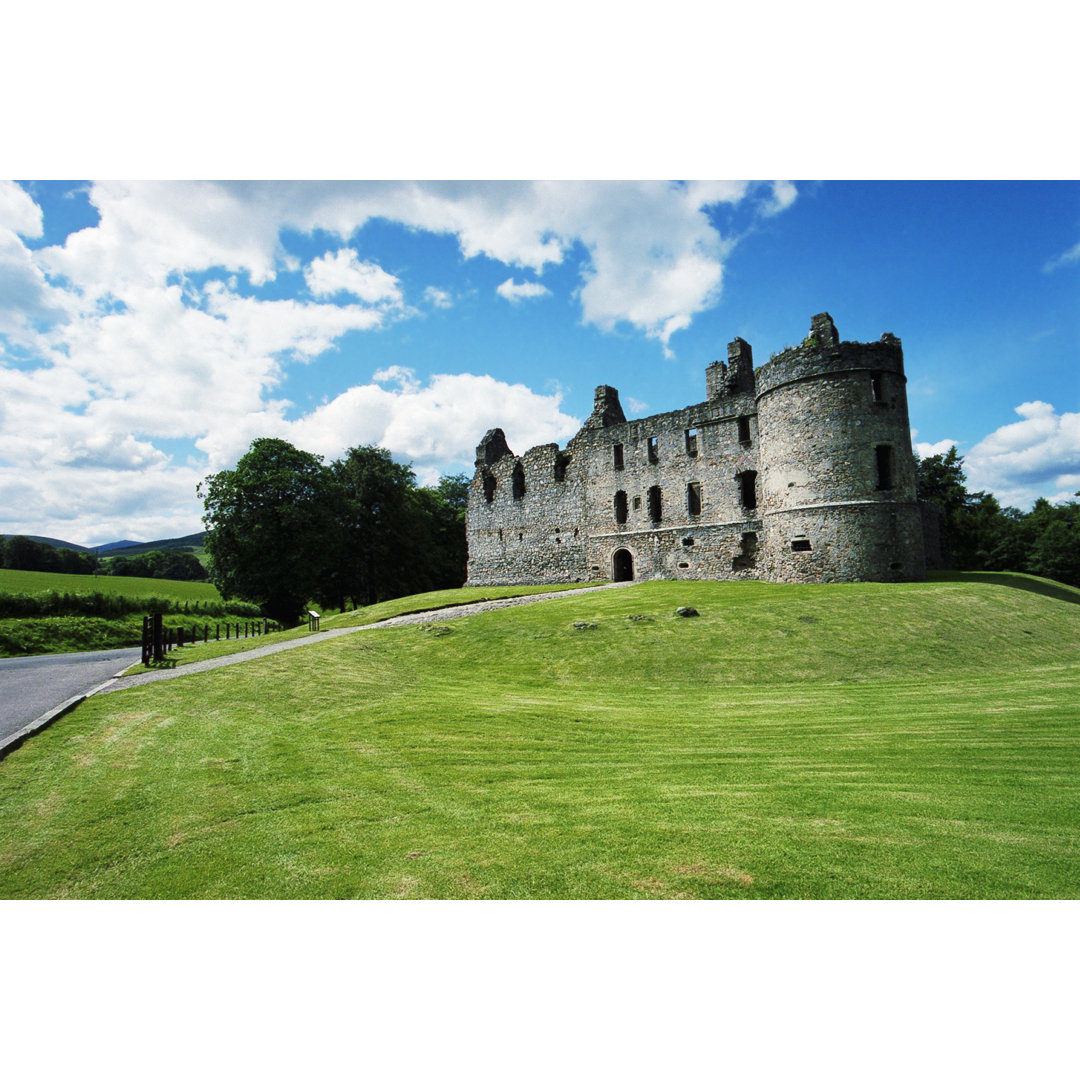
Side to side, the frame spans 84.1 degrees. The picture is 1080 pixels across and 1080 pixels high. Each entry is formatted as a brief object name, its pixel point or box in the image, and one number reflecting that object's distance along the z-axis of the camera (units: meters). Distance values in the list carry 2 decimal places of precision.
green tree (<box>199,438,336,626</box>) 31.03
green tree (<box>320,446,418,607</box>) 36.59
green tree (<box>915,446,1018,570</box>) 38.12
